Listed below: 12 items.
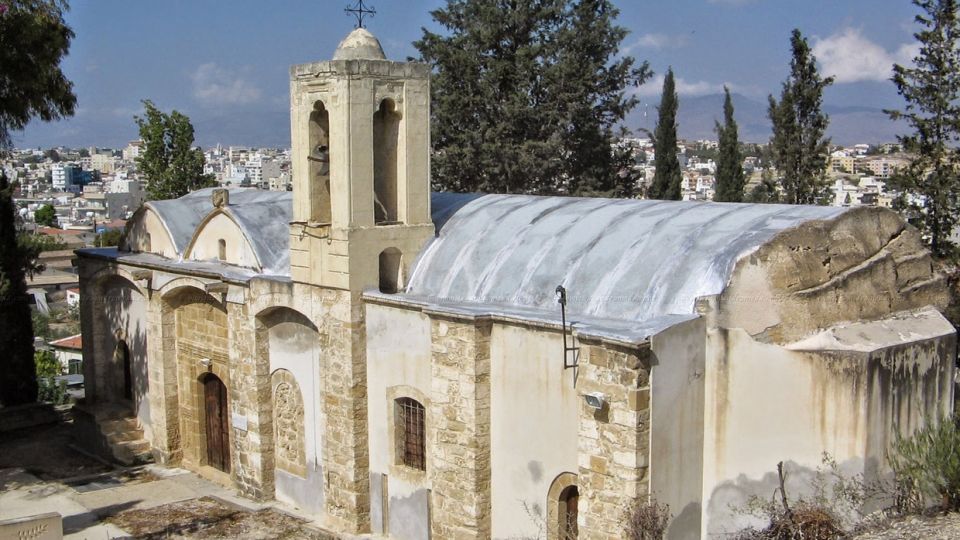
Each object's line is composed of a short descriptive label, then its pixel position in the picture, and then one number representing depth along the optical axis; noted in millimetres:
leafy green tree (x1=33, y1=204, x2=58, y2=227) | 95875
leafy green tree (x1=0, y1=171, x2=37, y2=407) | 20453
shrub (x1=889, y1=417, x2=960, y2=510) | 9266
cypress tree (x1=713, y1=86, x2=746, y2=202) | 29594
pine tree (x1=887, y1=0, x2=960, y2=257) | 19578
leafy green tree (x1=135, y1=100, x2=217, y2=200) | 26188
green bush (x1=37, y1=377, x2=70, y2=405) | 24766
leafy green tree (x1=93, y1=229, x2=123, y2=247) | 54719
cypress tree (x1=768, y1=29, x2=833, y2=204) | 23031
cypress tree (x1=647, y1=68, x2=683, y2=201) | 31000
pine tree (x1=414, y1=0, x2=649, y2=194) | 28469
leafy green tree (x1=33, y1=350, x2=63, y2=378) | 31578
